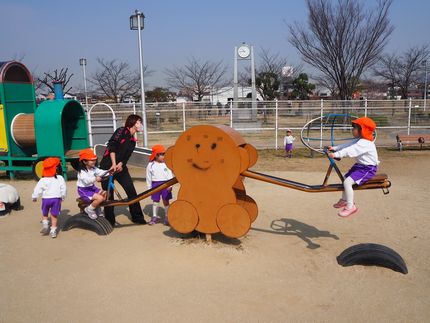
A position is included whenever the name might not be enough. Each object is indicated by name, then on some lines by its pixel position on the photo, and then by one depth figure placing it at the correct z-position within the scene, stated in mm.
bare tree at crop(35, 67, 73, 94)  24172
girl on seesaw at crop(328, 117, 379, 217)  4230
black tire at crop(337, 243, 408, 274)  4148
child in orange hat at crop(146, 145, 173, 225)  5848
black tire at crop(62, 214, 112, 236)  5488
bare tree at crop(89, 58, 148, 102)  32719
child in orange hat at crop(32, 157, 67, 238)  5352
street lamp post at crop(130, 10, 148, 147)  13750
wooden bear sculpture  4617
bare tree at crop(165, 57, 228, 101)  36062
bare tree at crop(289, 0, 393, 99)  22297
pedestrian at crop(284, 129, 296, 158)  13406
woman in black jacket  5504
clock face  24062
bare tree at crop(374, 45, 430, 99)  35562
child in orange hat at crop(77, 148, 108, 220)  5332
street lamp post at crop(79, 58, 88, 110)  29216
